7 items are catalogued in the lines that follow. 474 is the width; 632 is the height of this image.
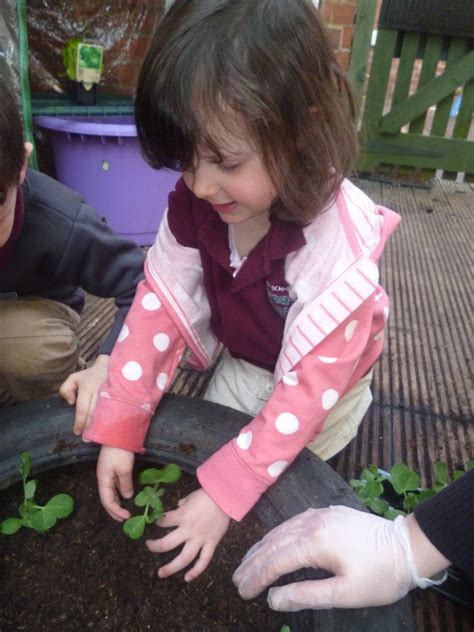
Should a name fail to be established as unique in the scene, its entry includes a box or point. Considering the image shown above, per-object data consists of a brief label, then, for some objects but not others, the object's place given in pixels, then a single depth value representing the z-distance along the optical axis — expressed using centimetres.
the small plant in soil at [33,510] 71
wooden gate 257
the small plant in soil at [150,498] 71
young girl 60
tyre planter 68
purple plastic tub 179
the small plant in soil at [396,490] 89
